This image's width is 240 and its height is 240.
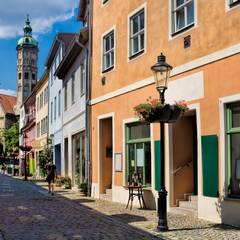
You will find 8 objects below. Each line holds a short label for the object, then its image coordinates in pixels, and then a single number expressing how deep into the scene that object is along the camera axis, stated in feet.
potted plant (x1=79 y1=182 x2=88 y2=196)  76.13
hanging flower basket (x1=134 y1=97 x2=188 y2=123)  39.78
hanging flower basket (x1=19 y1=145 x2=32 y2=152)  155.36
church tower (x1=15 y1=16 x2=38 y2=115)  467.11
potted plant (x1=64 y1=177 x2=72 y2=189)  94.92
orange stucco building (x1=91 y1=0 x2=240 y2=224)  42.06
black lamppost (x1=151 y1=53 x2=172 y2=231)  38.99
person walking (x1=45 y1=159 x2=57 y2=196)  78.07
